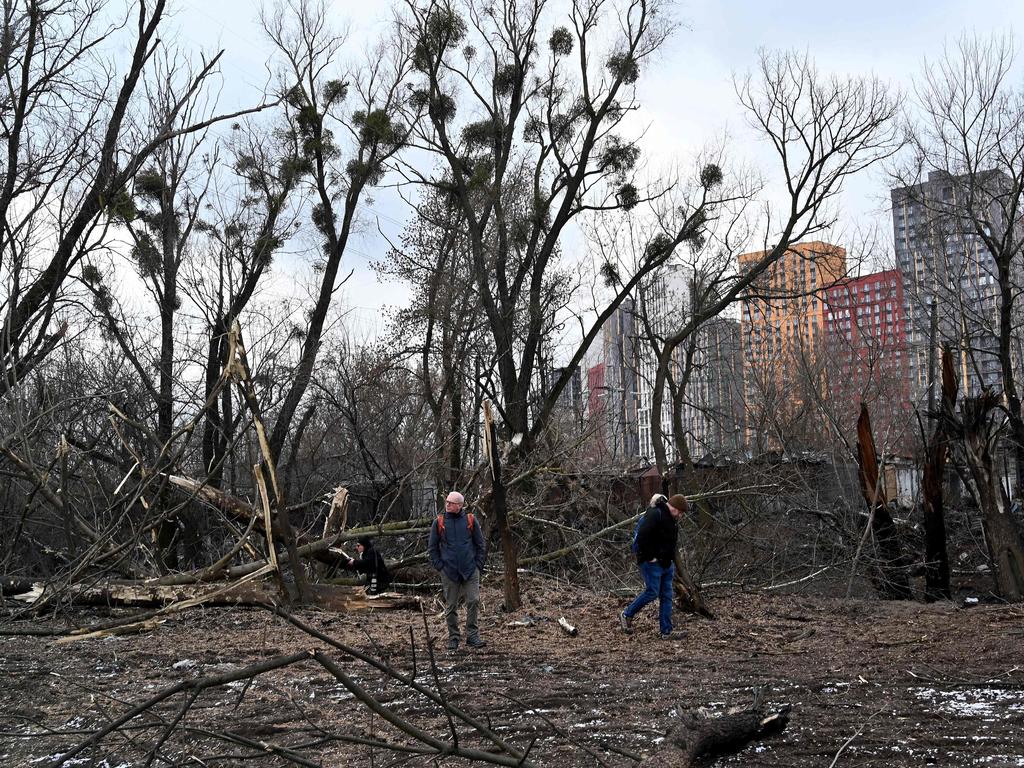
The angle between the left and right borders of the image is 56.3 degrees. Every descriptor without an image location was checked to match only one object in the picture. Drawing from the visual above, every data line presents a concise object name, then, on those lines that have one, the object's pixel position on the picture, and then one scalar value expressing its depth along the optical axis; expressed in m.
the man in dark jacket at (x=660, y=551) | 8.98
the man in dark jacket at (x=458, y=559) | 8.59
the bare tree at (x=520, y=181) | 19.02
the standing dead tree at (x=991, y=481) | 12.51
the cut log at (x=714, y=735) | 4.07
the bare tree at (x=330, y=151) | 18.80
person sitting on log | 11.36
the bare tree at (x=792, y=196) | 17.92
